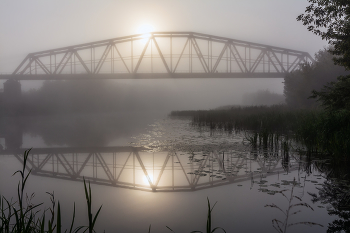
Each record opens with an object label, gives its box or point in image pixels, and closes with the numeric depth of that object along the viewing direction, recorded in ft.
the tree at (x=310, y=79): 98.73
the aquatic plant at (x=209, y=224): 6.54
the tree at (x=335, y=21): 29.50
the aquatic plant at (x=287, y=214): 9.75
